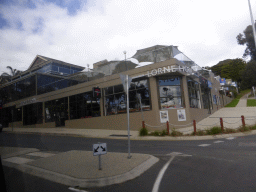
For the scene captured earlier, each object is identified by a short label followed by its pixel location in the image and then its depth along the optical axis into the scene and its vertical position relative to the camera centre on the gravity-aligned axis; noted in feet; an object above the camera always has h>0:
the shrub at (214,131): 43.45 -4.65
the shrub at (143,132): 48.47 -4.42
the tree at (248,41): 140.77 +46.54
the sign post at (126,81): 26.27 +4.27
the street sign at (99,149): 19.89 -3.21
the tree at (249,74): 164.71 +27.26
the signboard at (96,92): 64.83 +7.72
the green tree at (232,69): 276.00 +54.11
